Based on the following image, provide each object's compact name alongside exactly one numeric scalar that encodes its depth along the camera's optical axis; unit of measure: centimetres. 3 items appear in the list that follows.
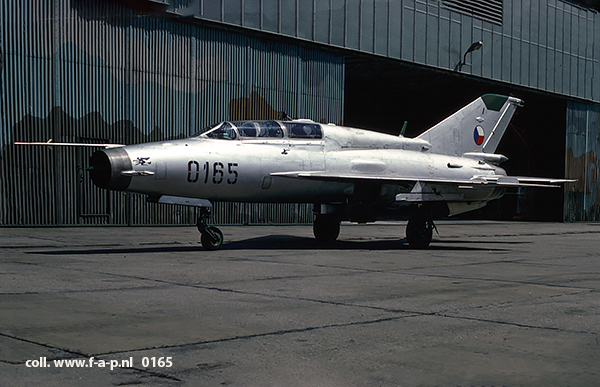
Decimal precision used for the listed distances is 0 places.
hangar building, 1952
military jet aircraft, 1238
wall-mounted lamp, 3024
